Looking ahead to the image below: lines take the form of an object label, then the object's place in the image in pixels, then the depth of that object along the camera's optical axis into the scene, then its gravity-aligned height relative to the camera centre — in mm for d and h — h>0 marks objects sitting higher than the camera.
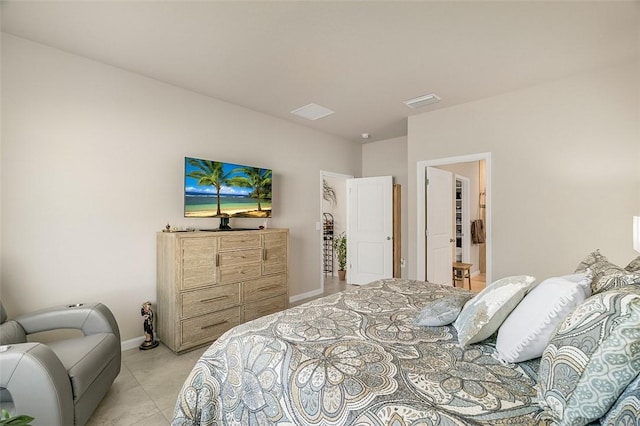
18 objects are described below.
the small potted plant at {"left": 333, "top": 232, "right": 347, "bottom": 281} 5848 -894
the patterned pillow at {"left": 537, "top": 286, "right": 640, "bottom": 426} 758 -435
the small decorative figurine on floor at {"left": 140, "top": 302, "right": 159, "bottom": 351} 2758 -1113
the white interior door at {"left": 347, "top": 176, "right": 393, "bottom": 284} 4906 -271
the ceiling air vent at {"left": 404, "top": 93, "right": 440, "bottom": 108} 3316 +1419
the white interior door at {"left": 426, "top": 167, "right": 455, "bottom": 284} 4062 -180
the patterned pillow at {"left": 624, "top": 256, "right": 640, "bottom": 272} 1450 -291
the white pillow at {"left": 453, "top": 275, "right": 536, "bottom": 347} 1302 -472
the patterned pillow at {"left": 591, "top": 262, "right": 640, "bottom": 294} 1136 -292
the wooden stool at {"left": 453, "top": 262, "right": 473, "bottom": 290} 4636 -994
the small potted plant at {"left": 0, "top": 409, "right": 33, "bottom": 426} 798 -604
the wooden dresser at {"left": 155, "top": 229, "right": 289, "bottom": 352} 2650 -720
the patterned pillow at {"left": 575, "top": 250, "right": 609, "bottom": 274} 1596 -287
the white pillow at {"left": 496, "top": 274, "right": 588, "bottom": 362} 1082 -433
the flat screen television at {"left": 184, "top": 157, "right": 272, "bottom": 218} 3080 +315
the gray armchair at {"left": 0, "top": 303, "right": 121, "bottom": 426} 1409 -870
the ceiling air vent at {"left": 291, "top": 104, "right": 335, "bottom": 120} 3707 +1451
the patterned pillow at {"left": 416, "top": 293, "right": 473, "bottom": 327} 1501 -551
